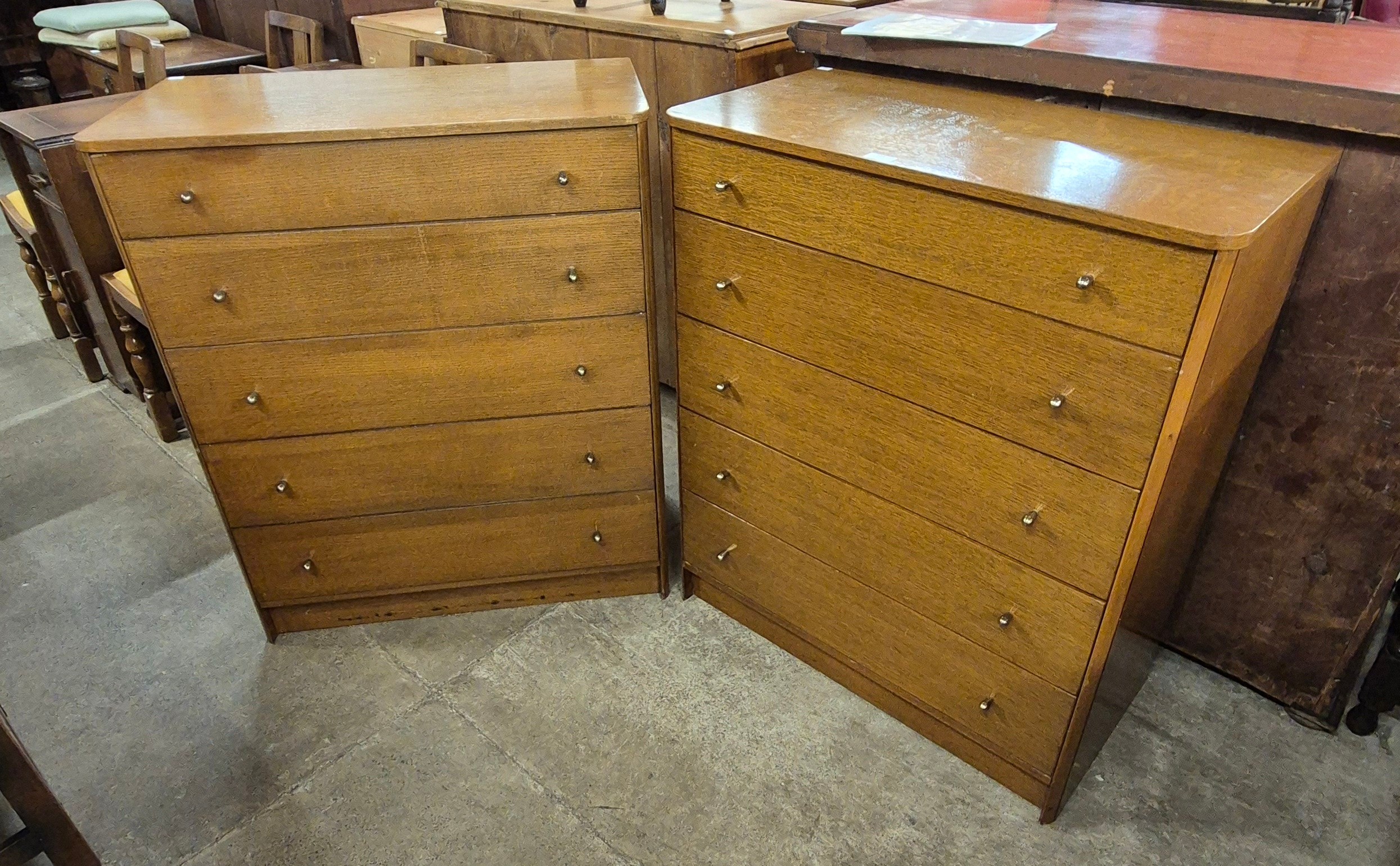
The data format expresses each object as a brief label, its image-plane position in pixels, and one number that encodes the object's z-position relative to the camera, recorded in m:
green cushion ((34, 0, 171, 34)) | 3.88
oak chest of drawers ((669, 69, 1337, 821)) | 1.11
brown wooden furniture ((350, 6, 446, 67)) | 2.96
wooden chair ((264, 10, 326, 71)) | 3.09
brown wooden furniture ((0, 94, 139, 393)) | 2.22
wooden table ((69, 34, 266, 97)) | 3.47
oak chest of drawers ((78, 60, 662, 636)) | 1.43
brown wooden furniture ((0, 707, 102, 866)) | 1.22
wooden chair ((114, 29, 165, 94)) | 2.53
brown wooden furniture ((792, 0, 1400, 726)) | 1.26
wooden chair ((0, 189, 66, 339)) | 2.66
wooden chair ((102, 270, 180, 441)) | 2.29
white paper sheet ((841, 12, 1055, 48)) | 1.52
